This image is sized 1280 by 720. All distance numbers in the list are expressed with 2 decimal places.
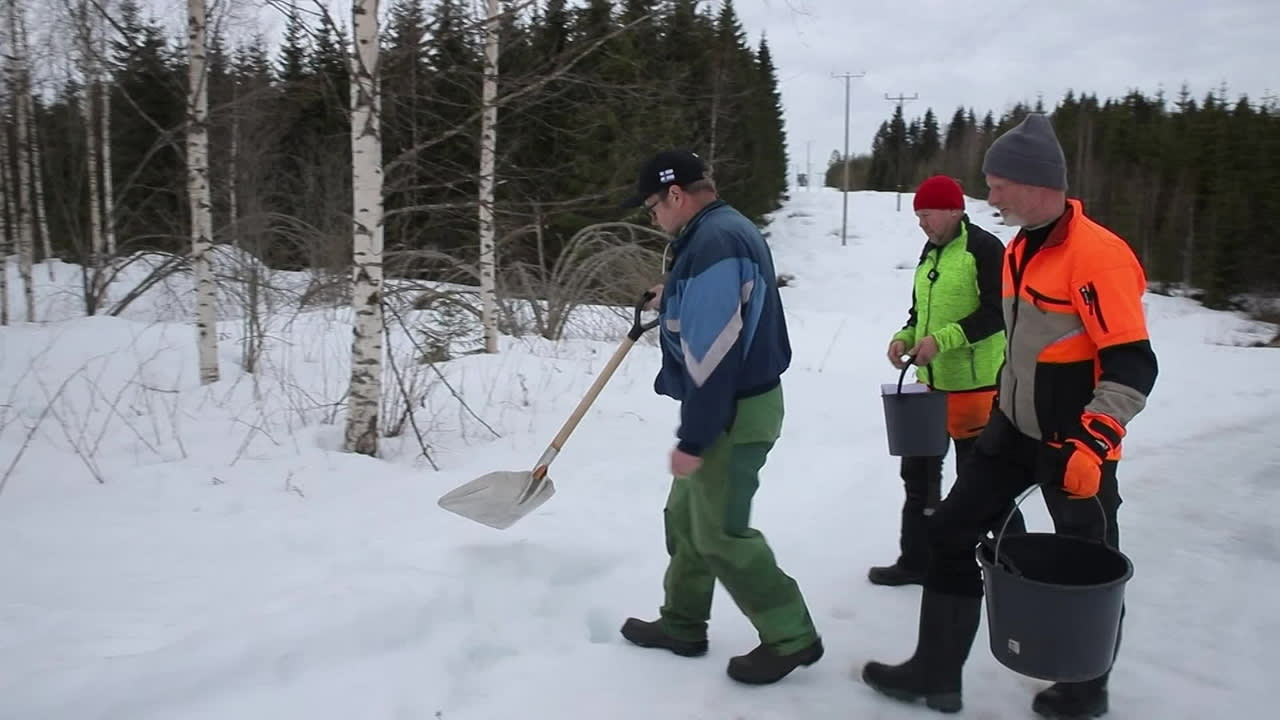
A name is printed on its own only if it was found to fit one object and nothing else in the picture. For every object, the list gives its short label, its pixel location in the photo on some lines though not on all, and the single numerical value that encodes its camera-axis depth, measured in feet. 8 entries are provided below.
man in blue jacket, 8.68
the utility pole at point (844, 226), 132.87
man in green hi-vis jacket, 11.44
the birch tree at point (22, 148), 37.25
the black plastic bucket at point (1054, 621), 7.41
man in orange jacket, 7.45
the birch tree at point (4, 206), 34.96
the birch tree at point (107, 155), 39.58
